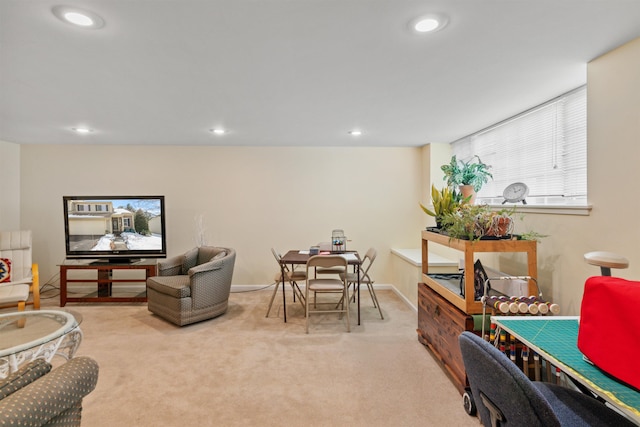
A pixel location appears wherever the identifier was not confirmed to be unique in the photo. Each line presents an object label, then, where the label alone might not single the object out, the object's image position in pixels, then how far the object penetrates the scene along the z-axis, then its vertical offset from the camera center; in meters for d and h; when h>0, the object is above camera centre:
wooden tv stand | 4.08 -0.92
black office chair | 0.86 -0.58
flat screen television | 4.40 -0.28
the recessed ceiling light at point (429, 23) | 1.49 +0.90
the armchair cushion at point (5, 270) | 3.79 -0.74
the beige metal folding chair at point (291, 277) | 3.68 -0.83
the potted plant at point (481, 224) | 2.22 -0.14
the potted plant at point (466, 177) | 3.01 +0.27
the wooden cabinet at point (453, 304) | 2.14 -0.76
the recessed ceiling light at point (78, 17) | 1.44 +0.91
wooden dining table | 3.42 -0.60
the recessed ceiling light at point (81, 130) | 3.73 +0.94
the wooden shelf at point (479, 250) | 2.13 -0.34
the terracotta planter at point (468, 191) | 2.99 +0.13
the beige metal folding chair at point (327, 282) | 3.16 -0.82
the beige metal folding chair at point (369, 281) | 3.64 -0.87
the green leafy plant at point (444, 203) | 2.63 +0.02
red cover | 1.01 -0.42
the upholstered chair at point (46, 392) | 0.97 -0.63
